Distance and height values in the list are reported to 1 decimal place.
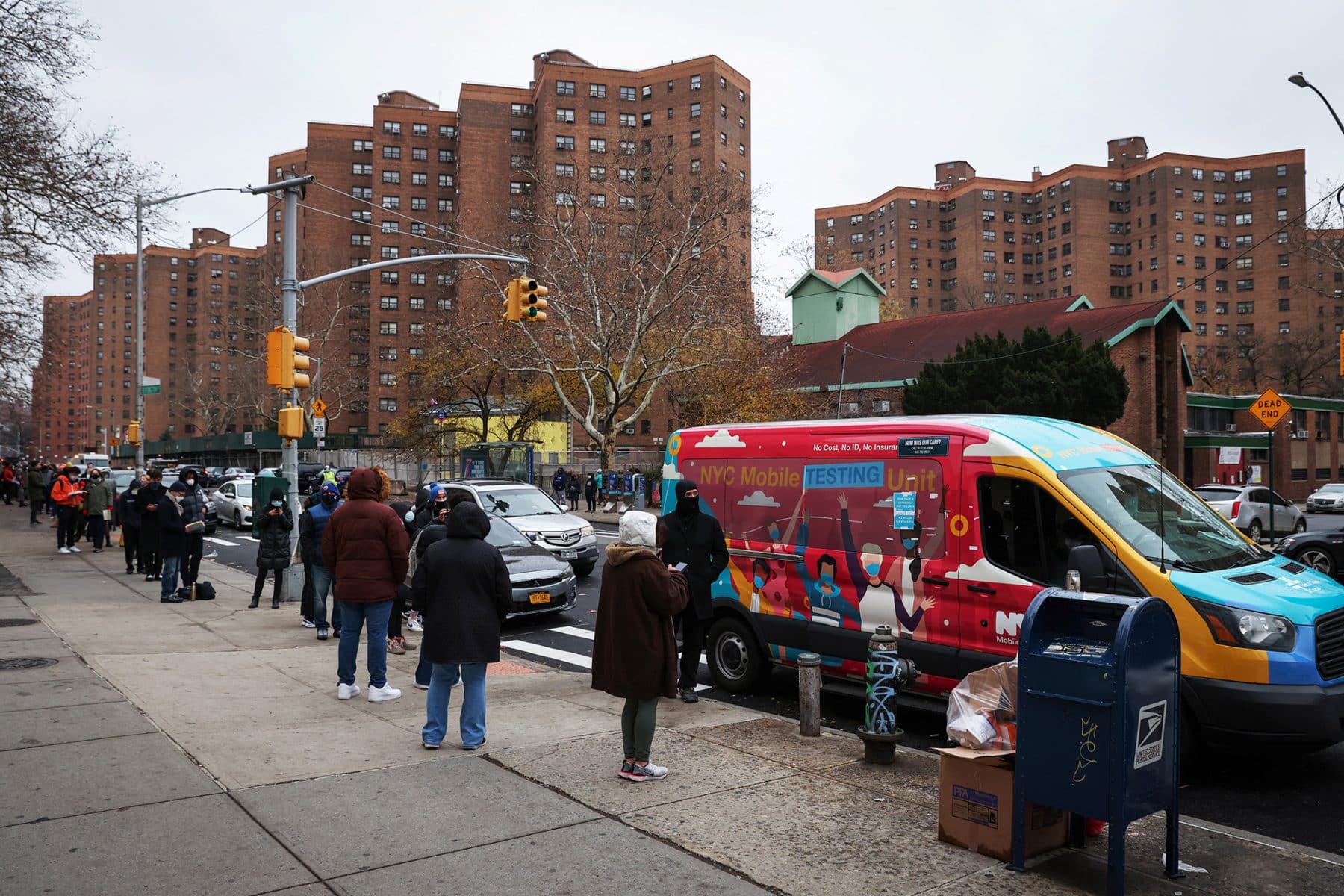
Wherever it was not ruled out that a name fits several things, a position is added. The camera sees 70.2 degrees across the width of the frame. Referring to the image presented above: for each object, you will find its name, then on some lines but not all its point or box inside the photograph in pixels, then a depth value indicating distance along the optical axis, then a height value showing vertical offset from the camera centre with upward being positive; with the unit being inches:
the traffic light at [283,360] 557.9 +52.6
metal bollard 272.5 -69.5
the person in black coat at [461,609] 244.2 -40.6
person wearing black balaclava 322.3 -31.5
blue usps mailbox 161.0 -44.6
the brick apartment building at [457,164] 3287.4 +1047.7
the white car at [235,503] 1160.2 -67.1
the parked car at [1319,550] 596.4 -57.7
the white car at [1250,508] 1126.4 -60.5
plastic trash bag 190.4 -51.5
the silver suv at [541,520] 632.4 -46.3
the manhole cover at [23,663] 350.3 -80.9
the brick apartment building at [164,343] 4859.7 +629.5
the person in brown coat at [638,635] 222.8 -43.3
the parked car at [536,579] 500.1 -68.2
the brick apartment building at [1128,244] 4293.8 +1051.8
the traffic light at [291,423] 566.9 +15.5
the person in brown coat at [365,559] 301.0 -34.6
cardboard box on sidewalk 182.5 -68.9
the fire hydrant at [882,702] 245.9 -63.9
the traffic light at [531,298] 729.0 +117.2
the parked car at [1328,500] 1576.0 -68.0
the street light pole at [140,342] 950.5 +112.7
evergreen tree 1558.8 +126.6
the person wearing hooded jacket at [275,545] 534.3 -55.4
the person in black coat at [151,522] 608.7 -49.7
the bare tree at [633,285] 1451.8 +270.2
